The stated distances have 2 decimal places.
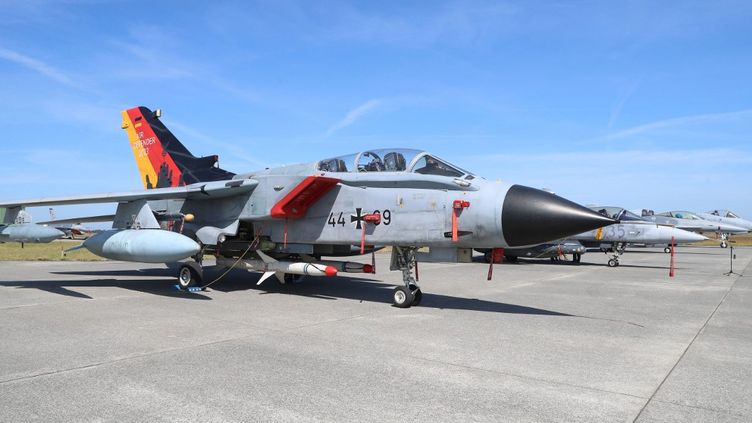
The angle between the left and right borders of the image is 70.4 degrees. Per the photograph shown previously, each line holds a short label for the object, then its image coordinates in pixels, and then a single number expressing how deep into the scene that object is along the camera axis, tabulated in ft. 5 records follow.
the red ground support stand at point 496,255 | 27.46
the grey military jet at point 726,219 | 117.50
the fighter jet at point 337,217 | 23.84
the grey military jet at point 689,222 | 96.84
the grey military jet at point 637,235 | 66.62
